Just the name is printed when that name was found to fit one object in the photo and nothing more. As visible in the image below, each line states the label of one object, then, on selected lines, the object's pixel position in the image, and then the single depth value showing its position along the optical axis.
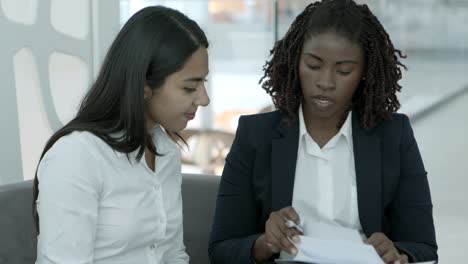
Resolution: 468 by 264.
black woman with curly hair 2.73
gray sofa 2.72
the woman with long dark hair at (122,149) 2.42
